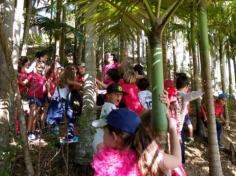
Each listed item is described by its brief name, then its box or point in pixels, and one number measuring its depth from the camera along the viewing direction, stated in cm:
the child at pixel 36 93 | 370
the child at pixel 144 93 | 341
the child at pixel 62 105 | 356
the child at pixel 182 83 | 310
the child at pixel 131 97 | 338
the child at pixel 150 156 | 127
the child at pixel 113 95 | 259
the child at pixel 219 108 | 505
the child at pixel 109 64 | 428
